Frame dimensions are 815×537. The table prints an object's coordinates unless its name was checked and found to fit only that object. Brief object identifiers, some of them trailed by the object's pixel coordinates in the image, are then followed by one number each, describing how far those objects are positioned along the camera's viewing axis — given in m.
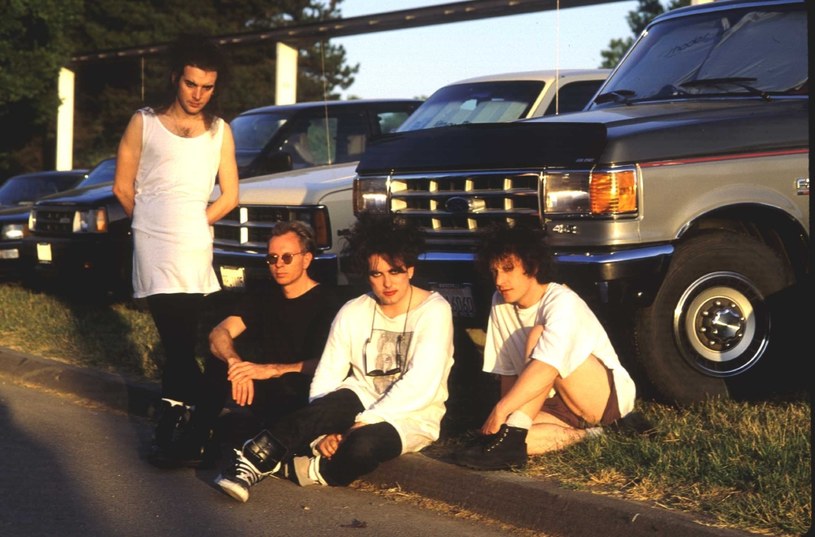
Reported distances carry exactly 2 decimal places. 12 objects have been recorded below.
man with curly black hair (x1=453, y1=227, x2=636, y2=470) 5.77
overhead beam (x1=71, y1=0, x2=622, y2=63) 18.30
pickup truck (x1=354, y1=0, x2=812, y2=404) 6.91
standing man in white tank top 6.23
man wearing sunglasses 6.46
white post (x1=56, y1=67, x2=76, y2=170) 29.23
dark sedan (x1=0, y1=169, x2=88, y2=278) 17.38
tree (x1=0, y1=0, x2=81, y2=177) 31.52
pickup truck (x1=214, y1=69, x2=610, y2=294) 9.71
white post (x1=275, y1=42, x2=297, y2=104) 19.47
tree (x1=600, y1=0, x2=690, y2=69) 63.12
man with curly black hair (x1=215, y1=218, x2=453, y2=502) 5.82
